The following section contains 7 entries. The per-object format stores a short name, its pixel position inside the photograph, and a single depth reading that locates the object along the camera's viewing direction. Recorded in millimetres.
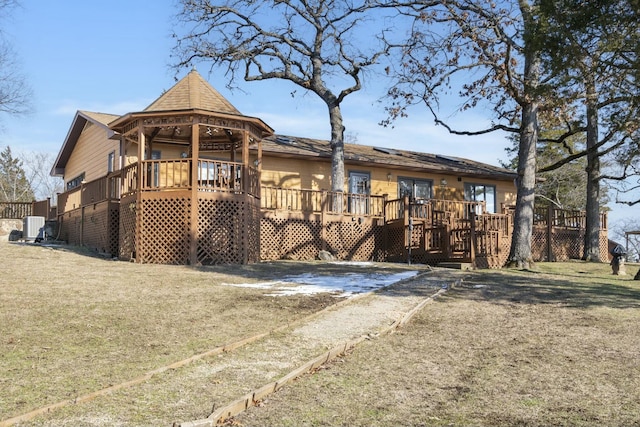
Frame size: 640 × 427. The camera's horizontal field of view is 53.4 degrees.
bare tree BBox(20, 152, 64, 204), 62994
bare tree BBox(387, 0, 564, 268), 19438
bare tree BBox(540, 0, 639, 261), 13281
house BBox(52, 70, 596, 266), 17609
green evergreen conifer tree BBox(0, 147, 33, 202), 60494
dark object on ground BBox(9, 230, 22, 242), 26312
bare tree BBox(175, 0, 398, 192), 25828
